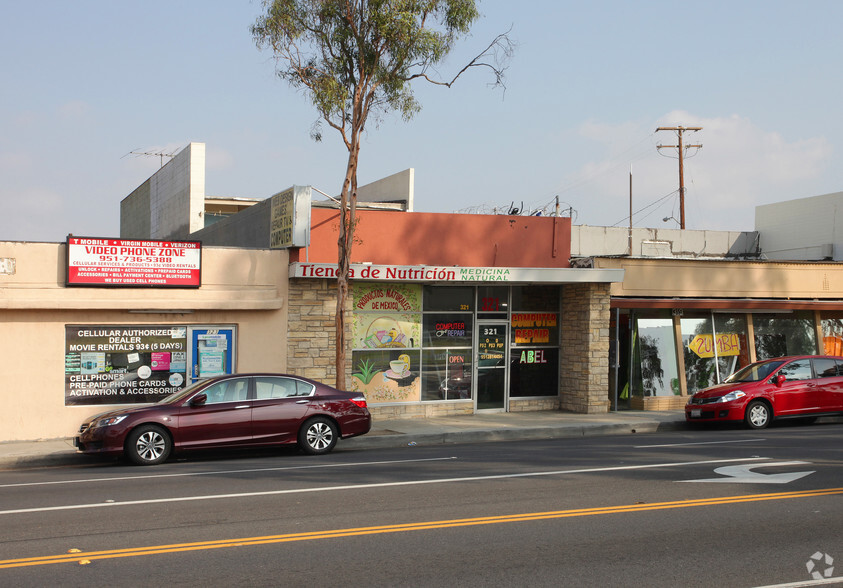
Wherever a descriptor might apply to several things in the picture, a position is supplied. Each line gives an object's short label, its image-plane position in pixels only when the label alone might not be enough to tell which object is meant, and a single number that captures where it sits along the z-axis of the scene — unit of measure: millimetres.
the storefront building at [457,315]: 18047
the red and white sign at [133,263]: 15945
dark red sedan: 12953
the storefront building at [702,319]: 21062
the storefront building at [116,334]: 15648
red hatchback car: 17219
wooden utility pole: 38969
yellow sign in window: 21859
